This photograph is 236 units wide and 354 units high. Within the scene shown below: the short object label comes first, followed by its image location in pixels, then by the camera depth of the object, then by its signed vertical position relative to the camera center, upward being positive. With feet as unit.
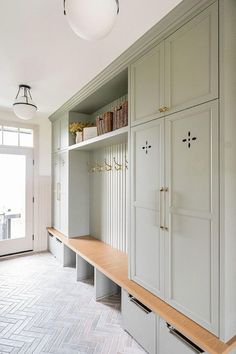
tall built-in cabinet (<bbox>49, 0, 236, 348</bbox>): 4.37 +0.25
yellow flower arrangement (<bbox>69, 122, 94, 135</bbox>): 11.31 +2.53
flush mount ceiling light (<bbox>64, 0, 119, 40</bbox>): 3.22 +2.40
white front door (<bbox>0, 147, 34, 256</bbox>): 12.86 -1.48
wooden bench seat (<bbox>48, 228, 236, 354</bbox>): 4.32 -3.28
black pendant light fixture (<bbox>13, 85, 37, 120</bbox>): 9.12 +2.82
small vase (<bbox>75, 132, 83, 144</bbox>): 10.92 +1.91
